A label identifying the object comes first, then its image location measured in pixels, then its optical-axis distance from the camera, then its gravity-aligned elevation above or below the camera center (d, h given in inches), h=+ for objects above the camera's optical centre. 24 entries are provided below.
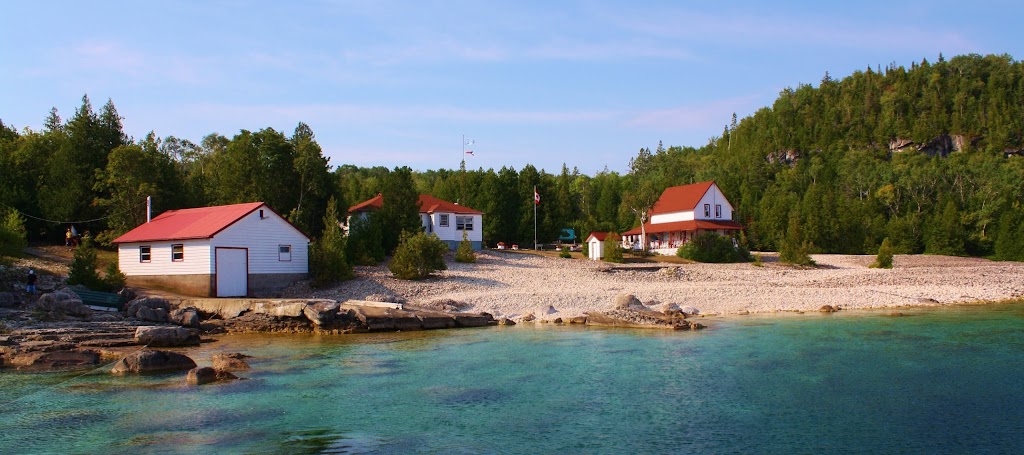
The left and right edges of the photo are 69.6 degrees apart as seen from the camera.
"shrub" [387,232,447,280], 1478.8 -24.4
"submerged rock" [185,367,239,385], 694.5 -120.5
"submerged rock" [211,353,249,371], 773.9 -120.1
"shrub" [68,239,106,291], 1225.4 -32.2
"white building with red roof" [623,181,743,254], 2429.9 +77.1
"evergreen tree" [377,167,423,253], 1815.9 +86.5
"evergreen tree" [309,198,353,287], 1403.8 -26.6
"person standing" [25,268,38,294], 1156.6 -47.9
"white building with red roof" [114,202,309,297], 1294.3 -5.7
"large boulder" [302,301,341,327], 1096.2 -97.1
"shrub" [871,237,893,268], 1977.9 -60.2
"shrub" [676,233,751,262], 2113.7 -32.8
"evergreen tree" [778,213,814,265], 1946.4 -38.6
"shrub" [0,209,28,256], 1320.1 +29.2
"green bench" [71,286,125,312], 1144.8 -74.1
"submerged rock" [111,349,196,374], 759.1 -117.4
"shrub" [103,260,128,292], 1263.4 -47.1
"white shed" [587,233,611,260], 2077.5 -12.4
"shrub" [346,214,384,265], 1640.0 +10.3
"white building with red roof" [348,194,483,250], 2073.1 +73.6
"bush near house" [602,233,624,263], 1991.8 -26.5
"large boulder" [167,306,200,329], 1098.1 -100.0
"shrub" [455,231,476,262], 1793.8 -21.2
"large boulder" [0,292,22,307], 1099.9 -69.3
